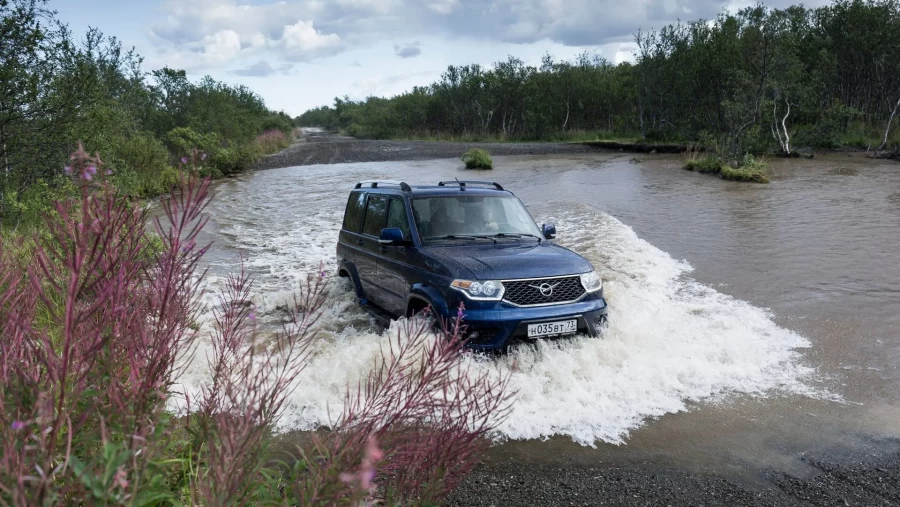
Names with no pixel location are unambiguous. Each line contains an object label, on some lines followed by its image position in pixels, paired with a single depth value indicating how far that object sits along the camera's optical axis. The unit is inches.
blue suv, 261.7
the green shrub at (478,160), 1519.4
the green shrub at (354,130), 4347.7
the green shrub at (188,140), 1290.6
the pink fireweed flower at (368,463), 51.9
